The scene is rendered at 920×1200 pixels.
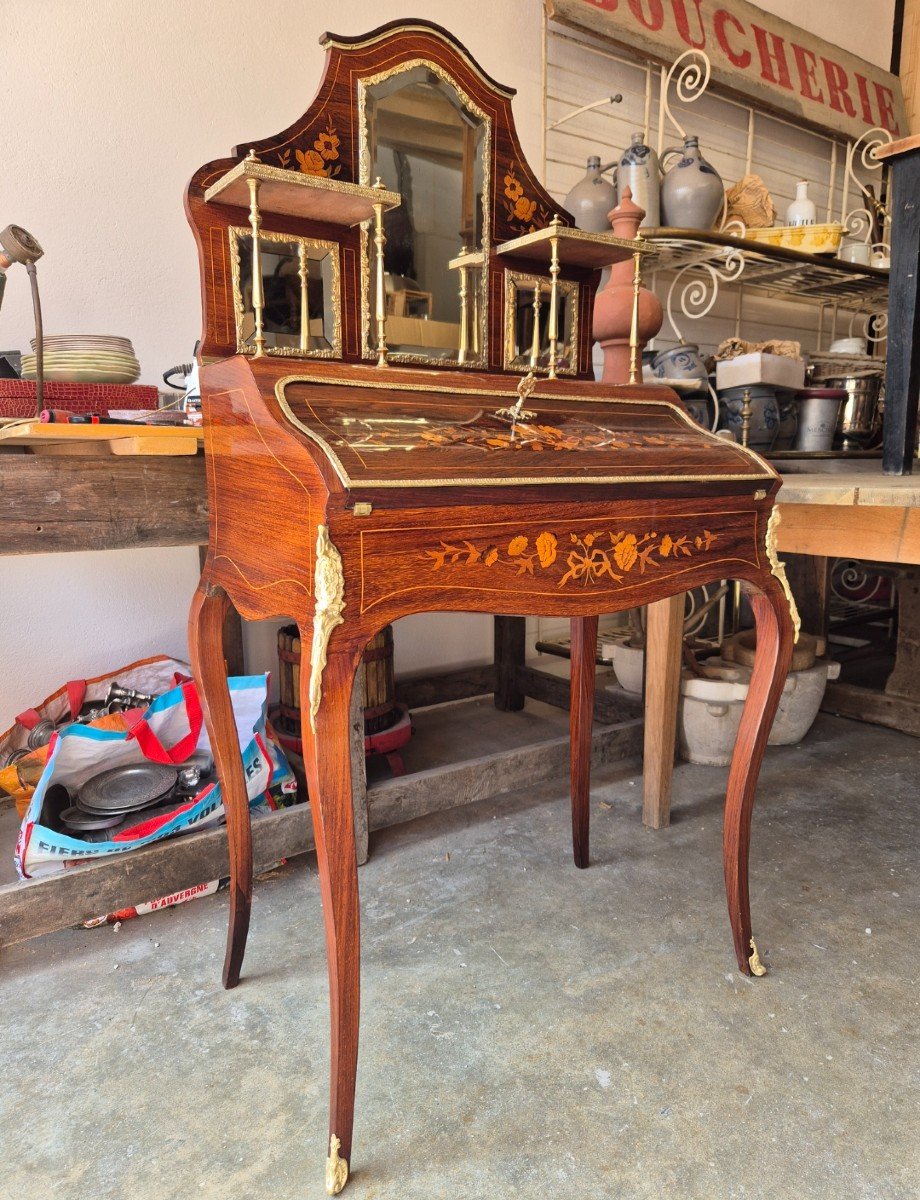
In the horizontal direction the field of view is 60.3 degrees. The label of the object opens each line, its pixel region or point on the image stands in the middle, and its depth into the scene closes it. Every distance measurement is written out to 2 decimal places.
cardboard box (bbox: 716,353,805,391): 2.77
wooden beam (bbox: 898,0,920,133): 4.91
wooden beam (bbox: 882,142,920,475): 1.73
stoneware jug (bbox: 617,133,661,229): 3.05
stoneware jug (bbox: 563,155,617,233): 2.97
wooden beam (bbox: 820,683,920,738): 2.97
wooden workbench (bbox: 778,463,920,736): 1.43
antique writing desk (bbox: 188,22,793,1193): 1.00
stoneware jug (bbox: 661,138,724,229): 3.08
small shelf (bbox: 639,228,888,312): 2.99
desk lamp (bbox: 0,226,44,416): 1.46
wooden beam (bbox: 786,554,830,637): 3.43
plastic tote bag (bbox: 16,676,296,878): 1.60
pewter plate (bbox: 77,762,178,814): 1.78
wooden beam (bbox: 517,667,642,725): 2.70
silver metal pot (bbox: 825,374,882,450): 3.03
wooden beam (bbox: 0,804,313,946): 1.51
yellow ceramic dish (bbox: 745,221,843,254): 3.40
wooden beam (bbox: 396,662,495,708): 2.95
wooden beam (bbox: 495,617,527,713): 3.07
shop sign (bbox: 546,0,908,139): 3.34
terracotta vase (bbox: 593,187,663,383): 1.81
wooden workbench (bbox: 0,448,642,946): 1.41
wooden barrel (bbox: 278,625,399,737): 2.36
